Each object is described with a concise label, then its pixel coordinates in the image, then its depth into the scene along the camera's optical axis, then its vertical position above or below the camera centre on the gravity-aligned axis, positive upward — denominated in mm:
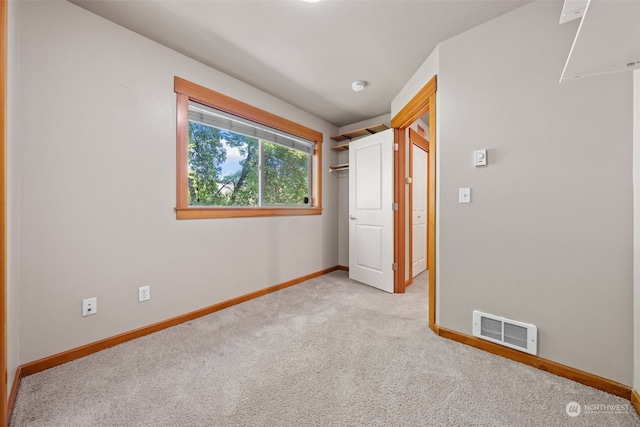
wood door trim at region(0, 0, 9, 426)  973 -5
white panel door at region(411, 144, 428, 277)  3691 +5
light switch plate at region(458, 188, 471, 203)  1862 +110
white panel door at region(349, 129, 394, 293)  3057 +8
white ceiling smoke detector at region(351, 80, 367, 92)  2658 +1325
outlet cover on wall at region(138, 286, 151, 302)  1971 -629
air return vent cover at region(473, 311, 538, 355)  1612 -814
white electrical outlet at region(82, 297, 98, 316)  1713 -634
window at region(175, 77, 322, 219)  2283 +585
